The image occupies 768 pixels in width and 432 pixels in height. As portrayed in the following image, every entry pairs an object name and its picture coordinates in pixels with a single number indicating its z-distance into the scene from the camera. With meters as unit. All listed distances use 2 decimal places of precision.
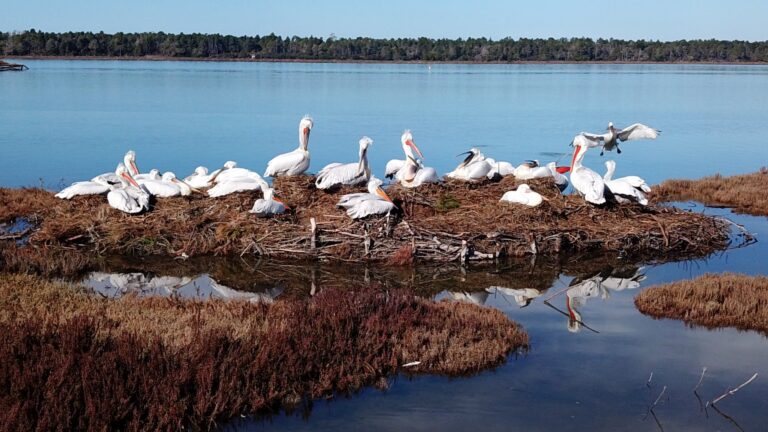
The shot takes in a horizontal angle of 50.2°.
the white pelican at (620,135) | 13.46
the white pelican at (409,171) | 12.75
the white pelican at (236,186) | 11.97
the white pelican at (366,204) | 11.27
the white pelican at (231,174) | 12.35
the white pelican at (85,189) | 12.34
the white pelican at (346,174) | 12.62
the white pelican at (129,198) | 11.67
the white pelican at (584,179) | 12.17
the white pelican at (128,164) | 13.24
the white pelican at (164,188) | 12.28
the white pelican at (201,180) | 13.05
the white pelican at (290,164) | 13.03
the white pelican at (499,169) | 13.66
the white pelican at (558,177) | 13.23
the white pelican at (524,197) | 11.90
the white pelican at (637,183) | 12.69
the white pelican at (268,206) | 11.41
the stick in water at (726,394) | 6.61
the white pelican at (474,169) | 13.40
